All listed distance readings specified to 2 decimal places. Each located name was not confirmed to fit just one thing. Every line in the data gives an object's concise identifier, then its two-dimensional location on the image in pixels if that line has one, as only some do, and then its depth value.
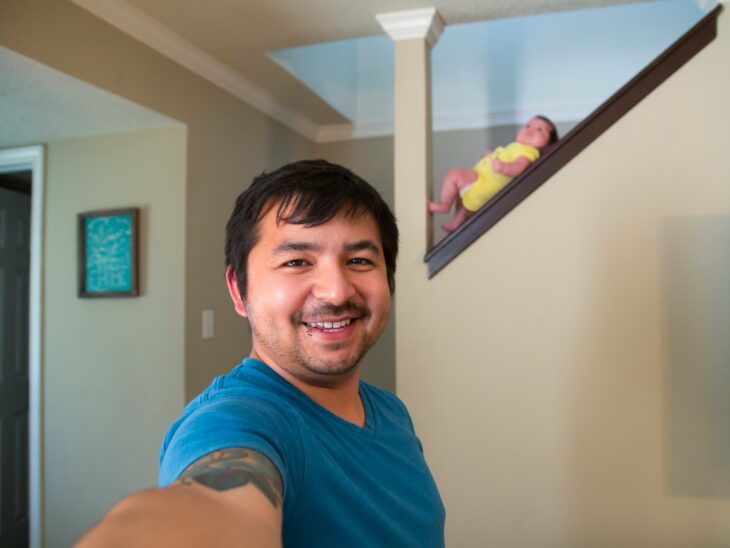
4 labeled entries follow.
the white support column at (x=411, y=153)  2.14
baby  2.02
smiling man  0.59
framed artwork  2.38
